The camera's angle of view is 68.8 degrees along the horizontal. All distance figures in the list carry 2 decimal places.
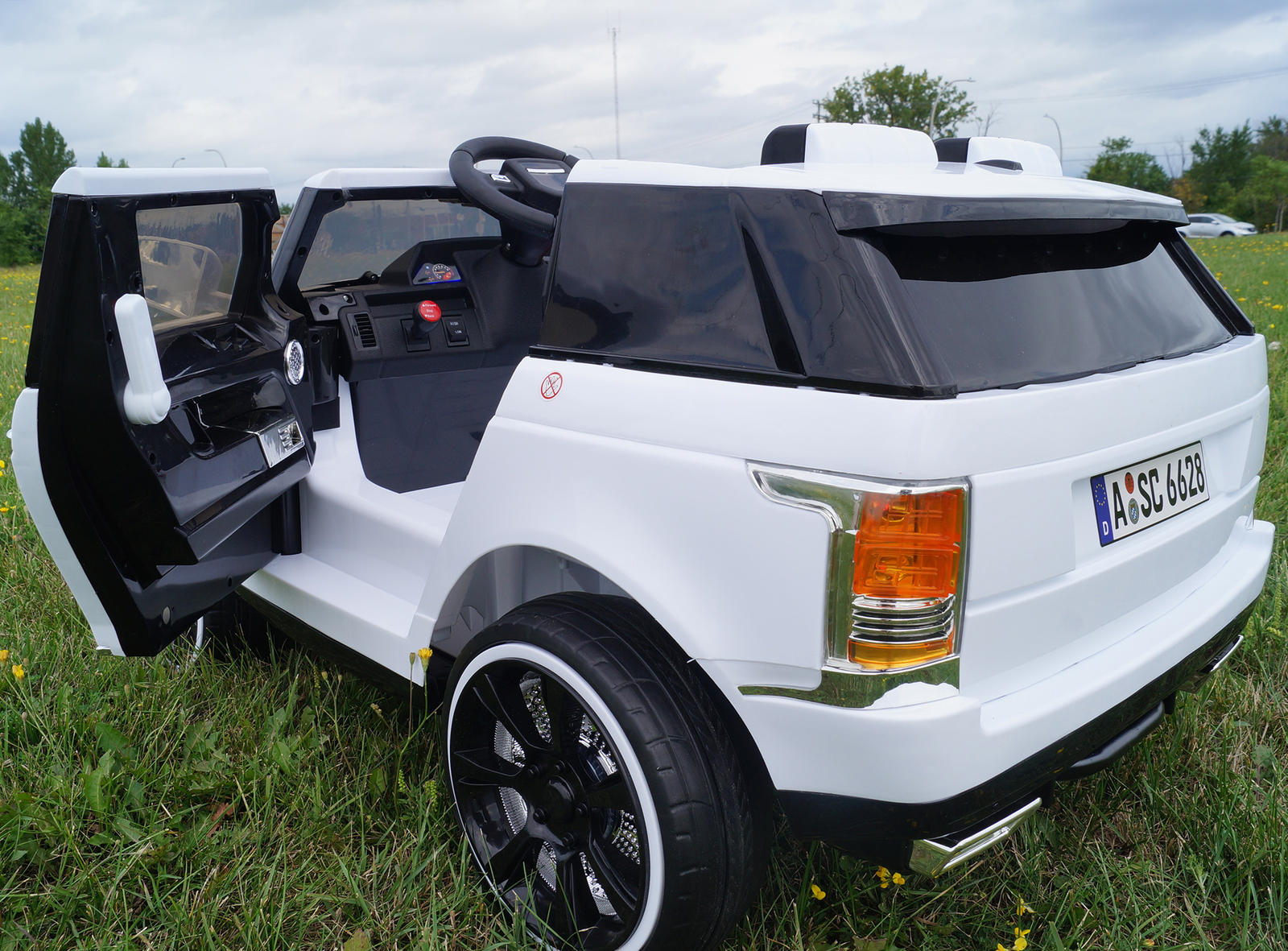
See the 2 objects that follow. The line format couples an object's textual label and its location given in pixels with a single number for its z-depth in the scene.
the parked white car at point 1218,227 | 42.53
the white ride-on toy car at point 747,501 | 1.49
